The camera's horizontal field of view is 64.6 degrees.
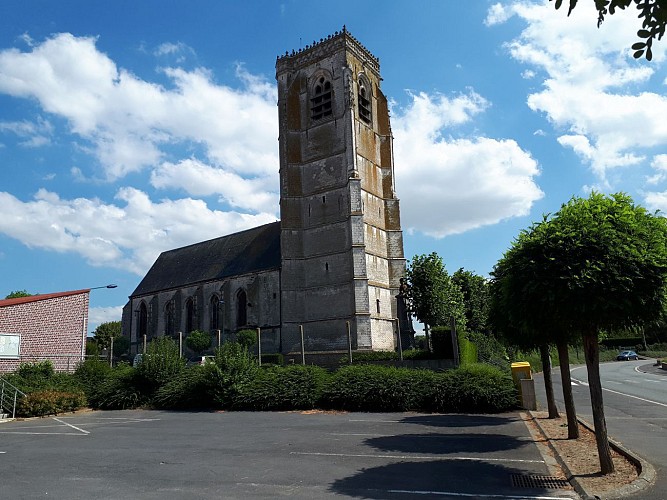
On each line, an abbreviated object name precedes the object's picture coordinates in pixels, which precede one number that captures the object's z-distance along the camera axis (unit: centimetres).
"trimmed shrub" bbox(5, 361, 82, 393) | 2058
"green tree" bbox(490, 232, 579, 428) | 844
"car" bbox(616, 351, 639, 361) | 5731
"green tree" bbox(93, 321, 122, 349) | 5579
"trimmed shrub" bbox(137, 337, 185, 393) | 2223
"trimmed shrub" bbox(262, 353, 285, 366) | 3591
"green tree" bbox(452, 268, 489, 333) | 4275
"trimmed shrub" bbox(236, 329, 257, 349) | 4016
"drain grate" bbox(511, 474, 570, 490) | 740
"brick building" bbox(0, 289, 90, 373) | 2209
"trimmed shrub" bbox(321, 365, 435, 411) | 1788
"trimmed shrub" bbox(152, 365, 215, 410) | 2088
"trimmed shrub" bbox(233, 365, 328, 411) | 1922
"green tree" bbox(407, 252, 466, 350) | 3825
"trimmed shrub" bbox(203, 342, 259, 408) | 2014
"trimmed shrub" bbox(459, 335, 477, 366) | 2331
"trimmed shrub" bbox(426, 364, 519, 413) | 1661
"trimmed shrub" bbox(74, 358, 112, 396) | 2267
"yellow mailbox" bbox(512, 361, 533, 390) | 1692
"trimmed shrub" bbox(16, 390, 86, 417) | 1928
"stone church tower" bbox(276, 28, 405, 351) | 3891
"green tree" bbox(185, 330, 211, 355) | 4425
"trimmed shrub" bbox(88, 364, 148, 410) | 2173
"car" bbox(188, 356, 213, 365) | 4395
